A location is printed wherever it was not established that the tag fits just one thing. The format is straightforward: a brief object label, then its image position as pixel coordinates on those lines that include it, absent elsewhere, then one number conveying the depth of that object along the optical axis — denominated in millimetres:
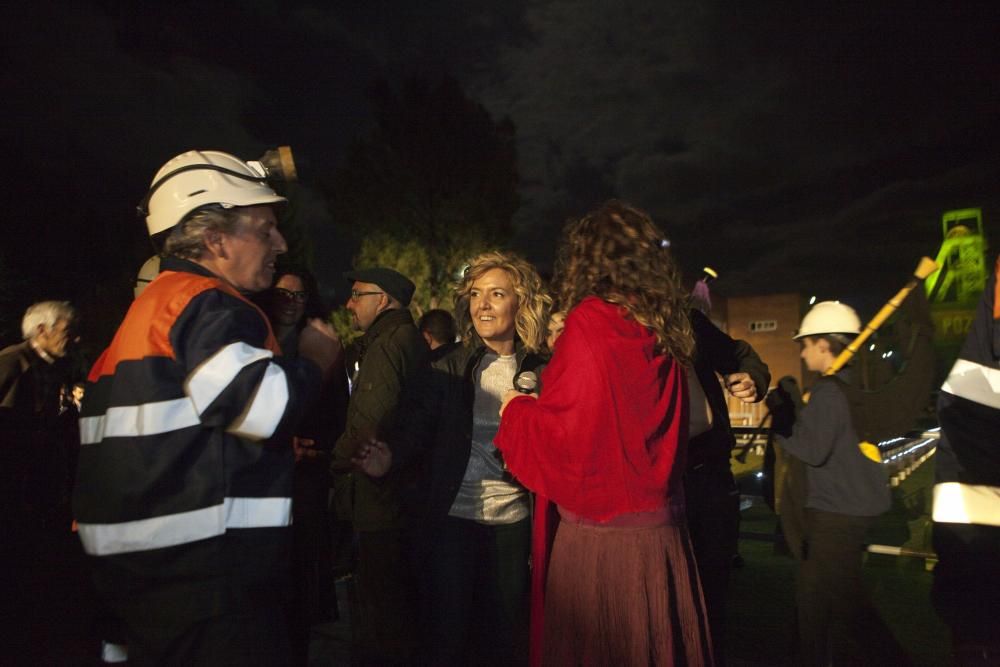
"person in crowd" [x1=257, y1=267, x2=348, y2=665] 2756
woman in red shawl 2109
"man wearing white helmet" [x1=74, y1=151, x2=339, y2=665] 1604
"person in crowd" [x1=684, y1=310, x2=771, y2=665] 3006
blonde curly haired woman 3037
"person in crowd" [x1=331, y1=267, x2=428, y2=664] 3436
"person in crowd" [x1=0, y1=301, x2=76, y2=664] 5148
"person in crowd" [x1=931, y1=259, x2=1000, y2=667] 1644
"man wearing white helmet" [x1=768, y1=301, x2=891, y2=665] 3365
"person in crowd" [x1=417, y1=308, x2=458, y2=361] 6207
